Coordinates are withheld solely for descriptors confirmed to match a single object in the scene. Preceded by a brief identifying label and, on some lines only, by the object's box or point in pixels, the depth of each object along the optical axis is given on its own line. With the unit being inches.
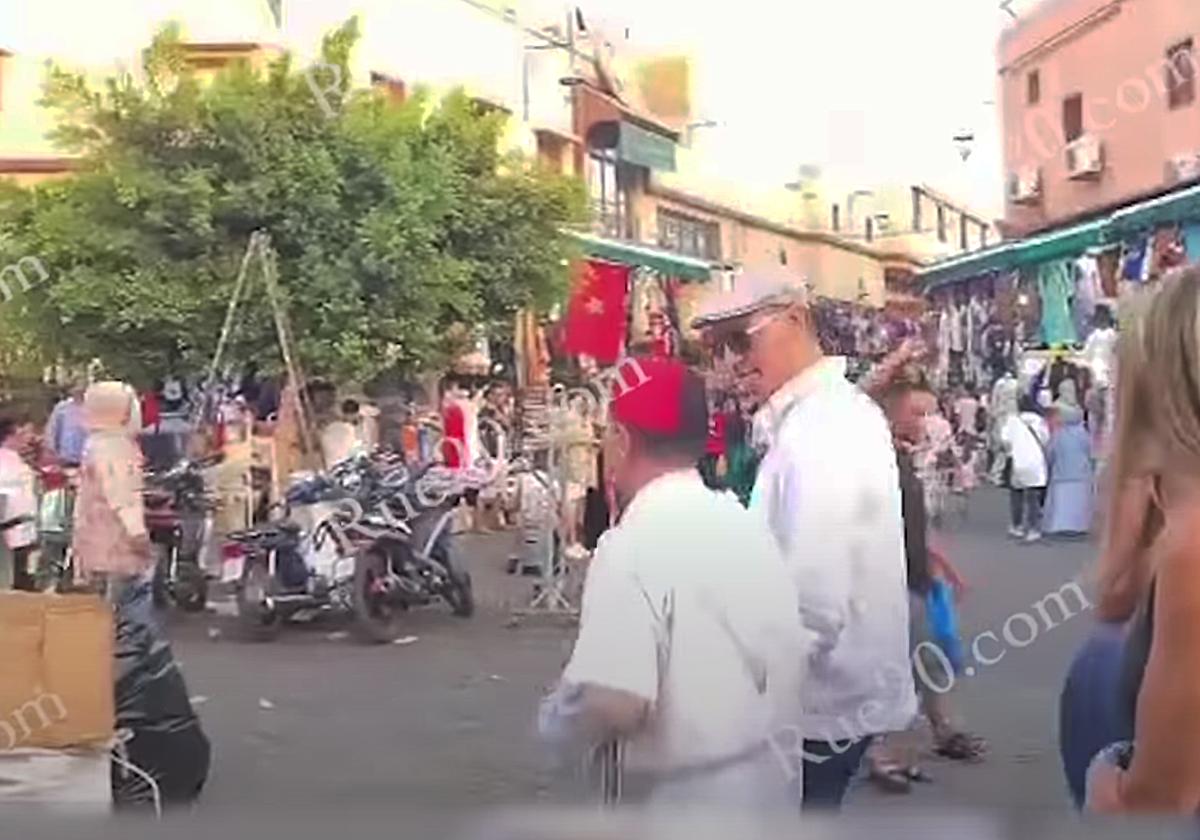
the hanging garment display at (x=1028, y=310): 930.7
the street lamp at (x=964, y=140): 1346.0
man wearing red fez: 125.0
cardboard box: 195.0
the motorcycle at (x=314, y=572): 458.6
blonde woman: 89.4
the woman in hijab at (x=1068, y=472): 720.3
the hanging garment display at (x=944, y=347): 1114.7
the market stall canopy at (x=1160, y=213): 691.3
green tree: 743.1
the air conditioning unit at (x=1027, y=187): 1301.7
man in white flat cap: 157.5
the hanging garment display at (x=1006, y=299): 970.7
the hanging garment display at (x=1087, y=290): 757.9
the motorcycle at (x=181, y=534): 505.7
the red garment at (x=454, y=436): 715.4
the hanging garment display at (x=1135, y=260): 692.7
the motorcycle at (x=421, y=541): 467.2
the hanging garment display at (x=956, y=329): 1093.1
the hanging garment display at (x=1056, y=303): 856.9
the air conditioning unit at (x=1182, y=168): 971.1
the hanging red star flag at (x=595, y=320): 914.1
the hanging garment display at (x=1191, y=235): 687.3
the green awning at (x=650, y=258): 1080.1
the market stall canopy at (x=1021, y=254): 793.6
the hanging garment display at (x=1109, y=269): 751.7
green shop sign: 1469.0
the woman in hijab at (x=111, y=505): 339.3
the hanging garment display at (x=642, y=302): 1081.4
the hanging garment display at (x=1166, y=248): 632.4
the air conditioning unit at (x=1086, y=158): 1184.8
